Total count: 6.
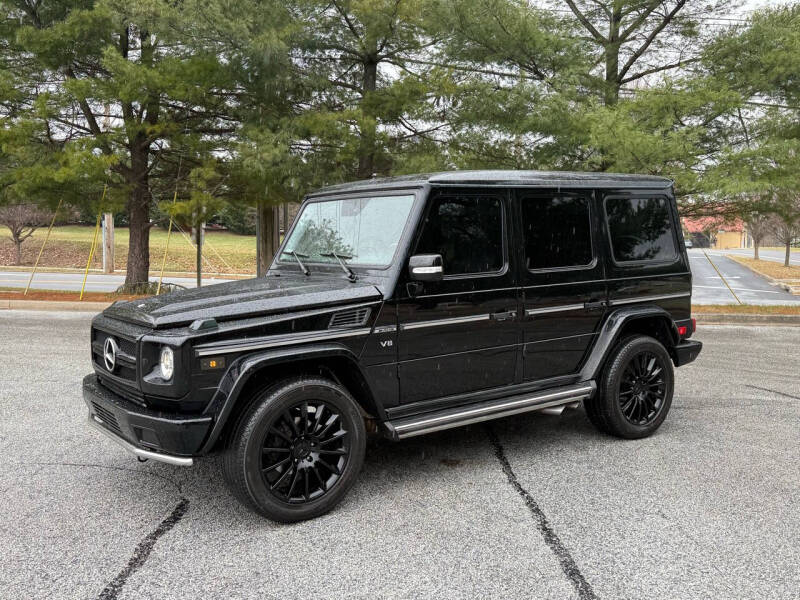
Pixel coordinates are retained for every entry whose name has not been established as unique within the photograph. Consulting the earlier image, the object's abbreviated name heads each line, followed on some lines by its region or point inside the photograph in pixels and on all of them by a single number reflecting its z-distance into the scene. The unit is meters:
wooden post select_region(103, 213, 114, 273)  28.41
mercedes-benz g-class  3.44
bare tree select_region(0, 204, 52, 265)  29.39
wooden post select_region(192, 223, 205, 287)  14.94
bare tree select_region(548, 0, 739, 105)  13.48
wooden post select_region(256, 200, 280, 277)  16.17
